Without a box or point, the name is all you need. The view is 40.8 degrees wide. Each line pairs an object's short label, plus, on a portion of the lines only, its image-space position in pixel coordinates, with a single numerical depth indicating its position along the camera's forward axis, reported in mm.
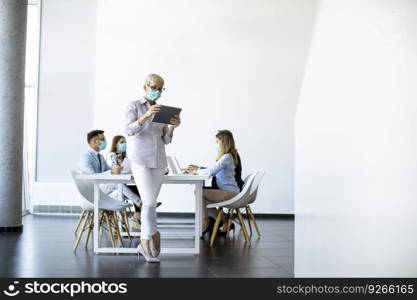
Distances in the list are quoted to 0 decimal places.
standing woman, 4766
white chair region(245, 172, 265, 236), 6736
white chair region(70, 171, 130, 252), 5520
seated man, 6315
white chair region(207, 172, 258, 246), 6254
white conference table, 5137
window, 9727
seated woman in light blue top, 6566
